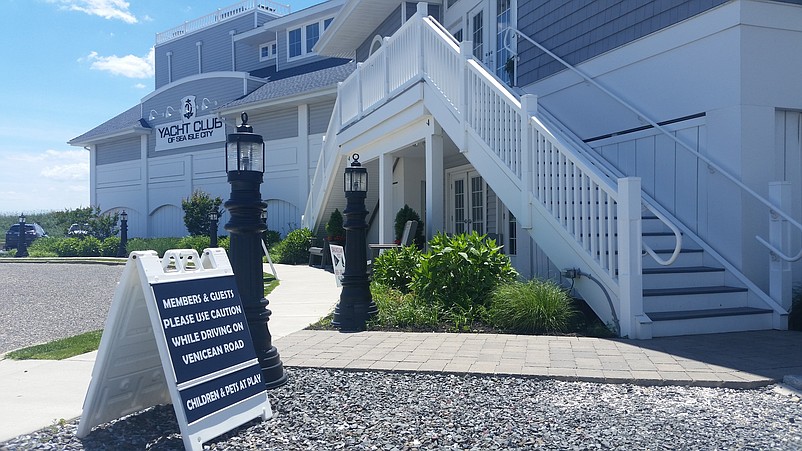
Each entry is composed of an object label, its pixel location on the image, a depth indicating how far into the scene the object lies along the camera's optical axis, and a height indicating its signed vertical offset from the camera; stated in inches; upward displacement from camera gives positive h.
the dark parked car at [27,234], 1208.8 -0.9
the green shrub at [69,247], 1001.5 -22.6
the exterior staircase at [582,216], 248.4 +5.9
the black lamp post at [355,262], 283.4 -14.8
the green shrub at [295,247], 685.9 -17.3
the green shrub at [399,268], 359.3 -21.8
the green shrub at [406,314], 279.6 -38.0
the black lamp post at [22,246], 1039.0 -21.0
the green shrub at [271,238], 839.7 -8.6
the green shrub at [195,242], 834.2 -13.5
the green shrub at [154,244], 925.2 -17.6
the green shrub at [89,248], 999.6 -24.1
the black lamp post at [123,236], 970.1 -5.1
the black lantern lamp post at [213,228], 681.6 +4.6
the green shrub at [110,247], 981.8 -22.4
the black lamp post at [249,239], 190.4 -2.2
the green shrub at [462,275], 297.6 -21.4
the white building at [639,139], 265.6 +46.7
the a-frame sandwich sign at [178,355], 146.3 -30.7
